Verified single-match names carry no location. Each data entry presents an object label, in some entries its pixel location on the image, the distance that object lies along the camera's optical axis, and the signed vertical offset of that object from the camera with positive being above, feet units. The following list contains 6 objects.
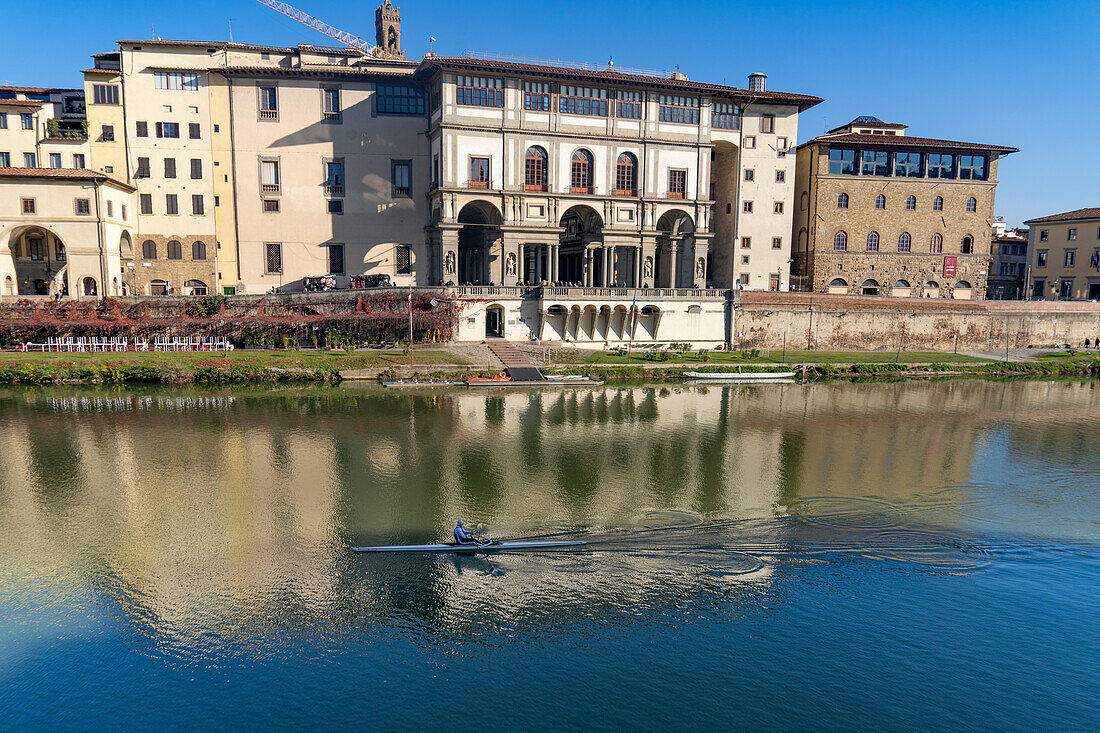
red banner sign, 234.79 +13.55
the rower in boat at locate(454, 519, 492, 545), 69.82 -23.84
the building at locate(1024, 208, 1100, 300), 255.50 +19.51
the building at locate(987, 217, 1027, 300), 292.40 +18.25
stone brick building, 226.99 +30.72
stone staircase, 161.99 -14.12
